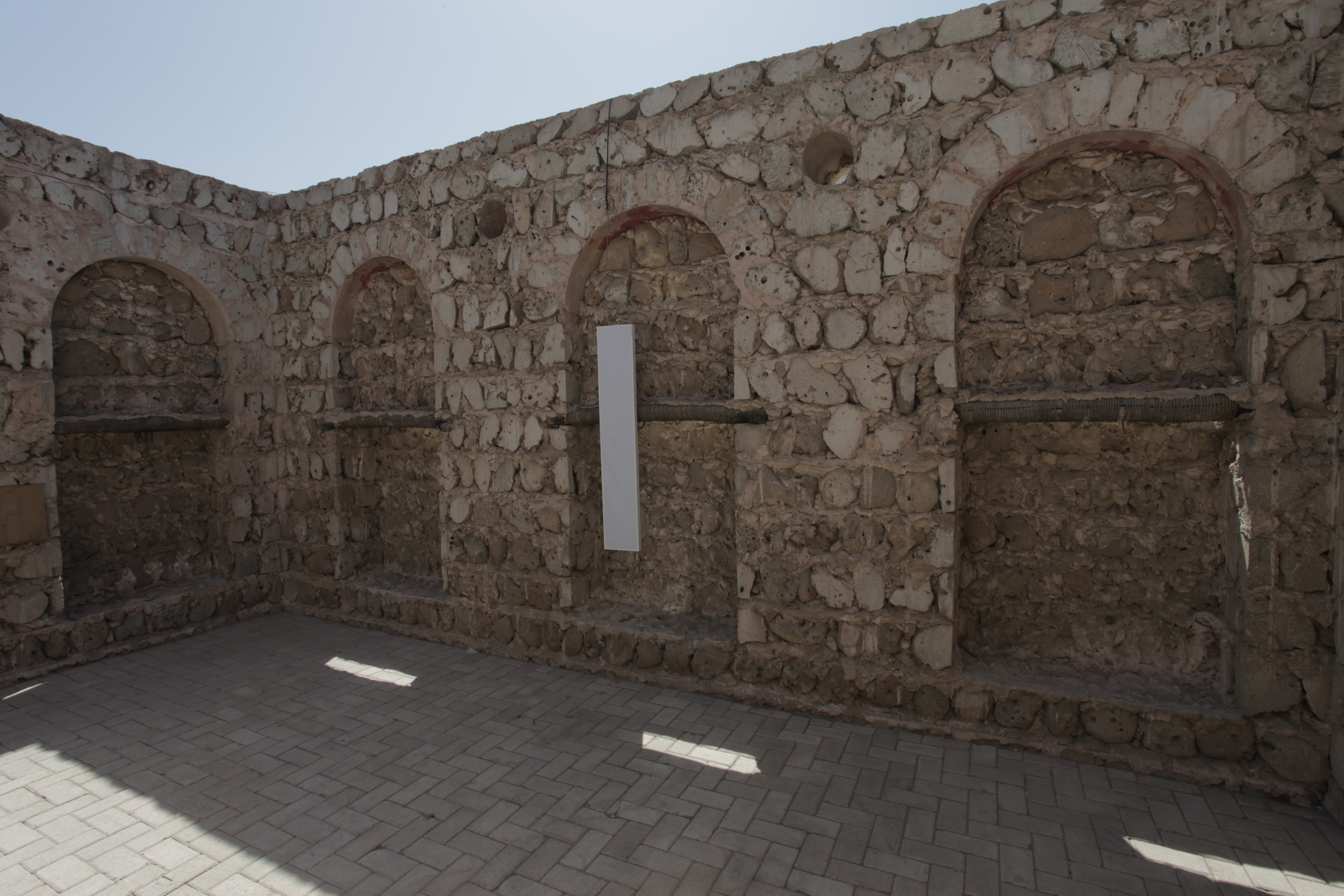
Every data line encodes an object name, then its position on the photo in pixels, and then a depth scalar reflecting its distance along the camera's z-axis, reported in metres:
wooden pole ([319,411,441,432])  5.45
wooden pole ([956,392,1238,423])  3.19
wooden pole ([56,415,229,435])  5.11
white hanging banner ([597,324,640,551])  4.31
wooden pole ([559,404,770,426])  4.11
